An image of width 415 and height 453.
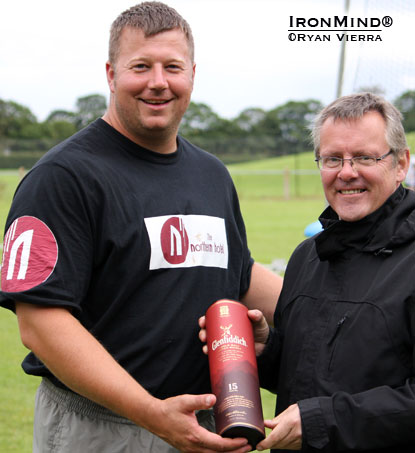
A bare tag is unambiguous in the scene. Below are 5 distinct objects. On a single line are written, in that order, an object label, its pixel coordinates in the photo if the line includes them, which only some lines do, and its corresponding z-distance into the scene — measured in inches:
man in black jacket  80.4
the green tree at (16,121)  2284.7
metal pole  303.9
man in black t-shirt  86.9
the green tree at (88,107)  2431.3
